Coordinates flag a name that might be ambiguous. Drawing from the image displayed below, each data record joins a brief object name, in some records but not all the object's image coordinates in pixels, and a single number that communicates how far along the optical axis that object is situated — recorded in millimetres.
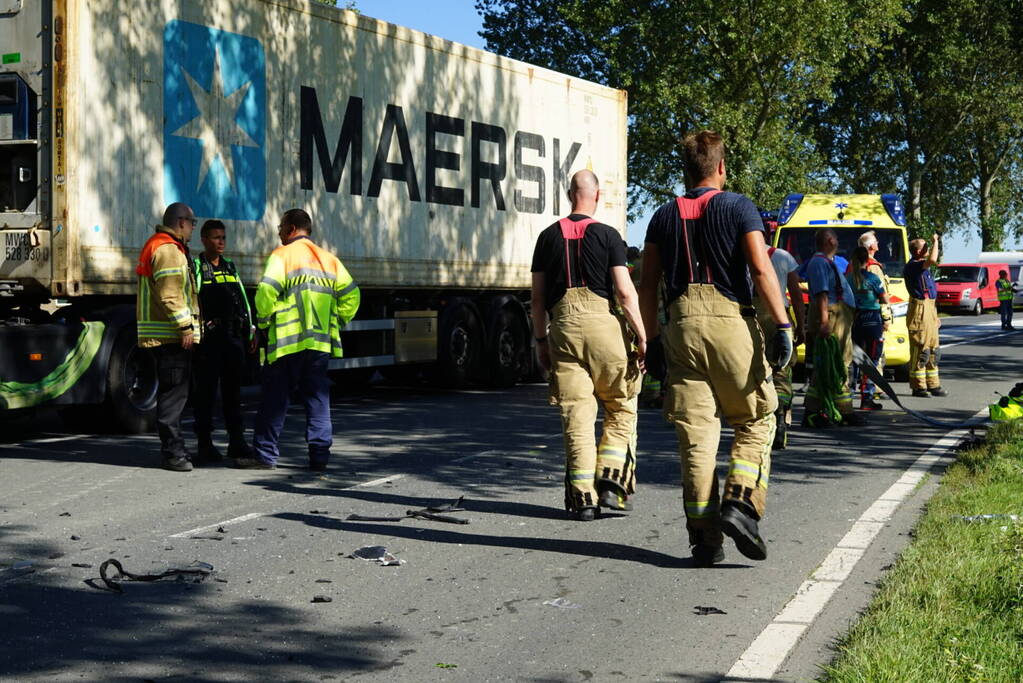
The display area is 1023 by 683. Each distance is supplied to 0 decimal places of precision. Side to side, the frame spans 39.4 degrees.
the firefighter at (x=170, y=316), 9625
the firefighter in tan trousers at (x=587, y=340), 7473
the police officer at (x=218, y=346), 10078
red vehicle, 49000
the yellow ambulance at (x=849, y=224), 18422
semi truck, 11102
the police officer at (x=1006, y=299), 35781
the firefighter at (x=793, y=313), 10174
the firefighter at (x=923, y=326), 16078
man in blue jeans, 9555
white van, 51756
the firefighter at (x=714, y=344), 6320
